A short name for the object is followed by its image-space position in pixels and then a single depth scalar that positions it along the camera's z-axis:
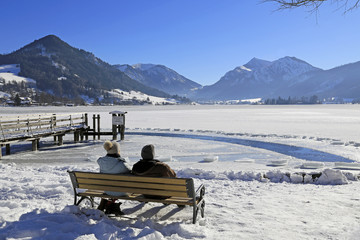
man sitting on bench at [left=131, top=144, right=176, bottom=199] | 5.58
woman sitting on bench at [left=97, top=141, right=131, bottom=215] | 5.56
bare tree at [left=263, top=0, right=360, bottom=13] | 6.42
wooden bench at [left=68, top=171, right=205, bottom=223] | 5.13
